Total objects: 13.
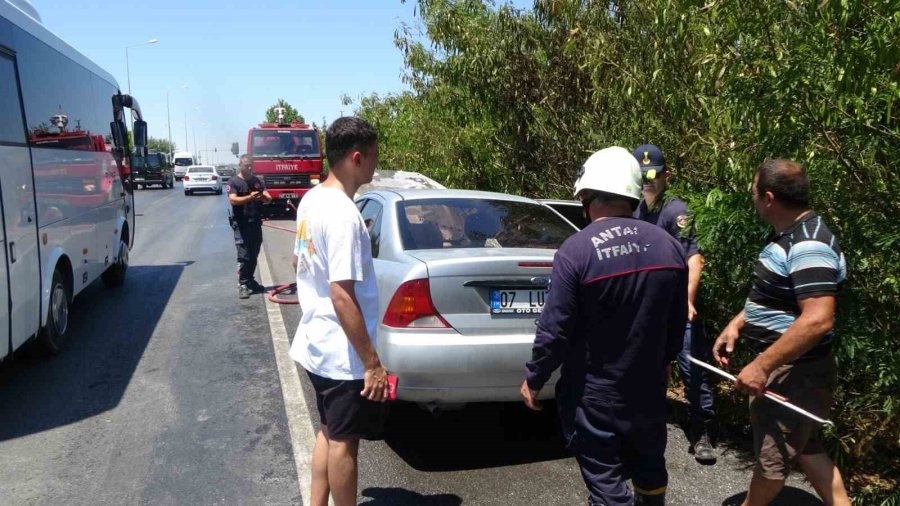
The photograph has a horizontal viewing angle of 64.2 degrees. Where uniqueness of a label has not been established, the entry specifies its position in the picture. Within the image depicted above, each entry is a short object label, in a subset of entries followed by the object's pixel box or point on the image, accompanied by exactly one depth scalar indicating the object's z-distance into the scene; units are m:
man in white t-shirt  2.78
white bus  5.51
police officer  4.33
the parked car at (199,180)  38.03
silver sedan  4.05
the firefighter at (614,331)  2.52
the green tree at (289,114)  61.88
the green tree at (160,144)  112.39
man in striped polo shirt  2.80
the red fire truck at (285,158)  20.83
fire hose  8.98
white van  56.34
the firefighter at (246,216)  9.24
